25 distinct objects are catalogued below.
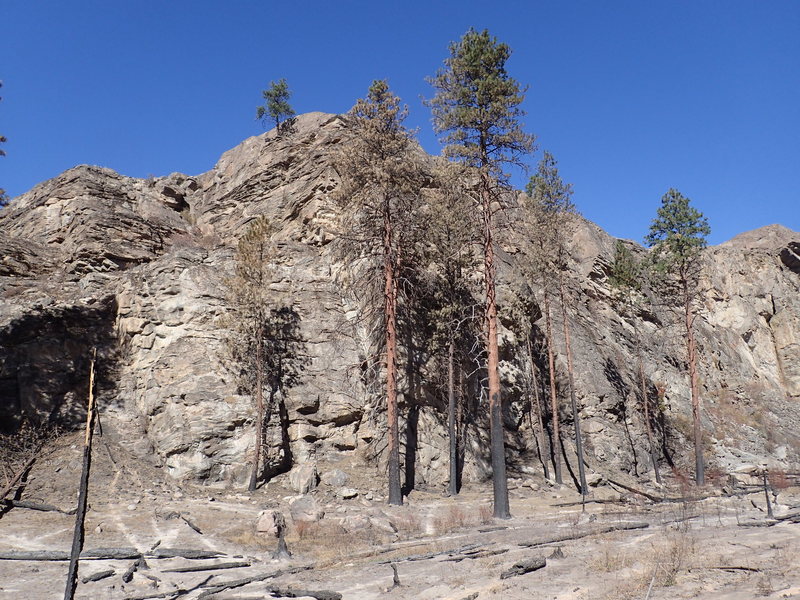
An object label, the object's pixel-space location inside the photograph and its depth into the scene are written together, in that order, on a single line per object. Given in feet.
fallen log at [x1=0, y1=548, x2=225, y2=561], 40.91
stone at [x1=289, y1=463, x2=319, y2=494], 69.87
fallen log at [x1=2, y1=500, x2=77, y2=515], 54.85
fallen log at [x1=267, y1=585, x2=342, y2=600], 30.81
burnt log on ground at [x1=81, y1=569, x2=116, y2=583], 36.47
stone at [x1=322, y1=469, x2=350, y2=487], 71.76
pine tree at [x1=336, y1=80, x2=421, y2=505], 72.59
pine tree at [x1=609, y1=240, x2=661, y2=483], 106.11
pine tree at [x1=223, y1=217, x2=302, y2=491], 78.33
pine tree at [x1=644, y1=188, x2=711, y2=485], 98.63
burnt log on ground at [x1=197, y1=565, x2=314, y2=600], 33.45
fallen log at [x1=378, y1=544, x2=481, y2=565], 38.89
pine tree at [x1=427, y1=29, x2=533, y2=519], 66.44
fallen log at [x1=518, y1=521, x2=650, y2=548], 40.85
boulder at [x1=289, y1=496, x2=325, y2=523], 54.19
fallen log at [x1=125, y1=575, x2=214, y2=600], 33.17
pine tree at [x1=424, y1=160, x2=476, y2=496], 81.30
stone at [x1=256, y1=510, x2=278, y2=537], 49.90
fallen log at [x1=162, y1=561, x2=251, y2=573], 39.11
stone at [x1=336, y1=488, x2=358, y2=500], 67.41
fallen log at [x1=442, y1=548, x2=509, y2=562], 37.36
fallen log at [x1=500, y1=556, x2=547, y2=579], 31.04
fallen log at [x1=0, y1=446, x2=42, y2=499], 57.11
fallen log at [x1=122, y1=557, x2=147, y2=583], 36.41
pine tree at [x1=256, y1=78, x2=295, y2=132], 153.99
